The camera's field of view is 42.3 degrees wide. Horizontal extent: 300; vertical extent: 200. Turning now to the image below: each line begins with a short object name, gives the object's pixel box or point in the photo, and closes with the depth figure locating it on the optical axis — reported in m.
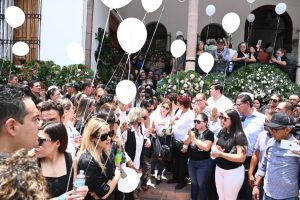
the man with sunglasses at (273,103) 6.38
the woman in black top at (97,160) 3.55
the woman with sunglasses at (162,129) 6.66
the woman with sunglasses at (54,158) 3.17
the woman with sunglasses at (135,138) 5.49
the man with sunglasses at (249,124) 5.68
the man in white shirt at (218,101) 6.84
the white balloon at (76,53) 7.70
